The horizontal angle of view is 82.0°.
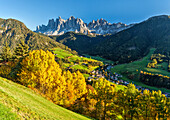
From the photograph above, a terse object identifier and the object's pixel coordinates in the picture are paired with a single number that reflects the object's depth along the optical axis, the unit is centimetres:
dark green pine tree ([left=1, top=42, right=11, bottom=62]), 5567
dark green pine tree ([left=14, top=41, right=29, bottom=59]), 5022
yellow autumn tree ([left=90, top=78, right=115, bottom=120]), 3275
